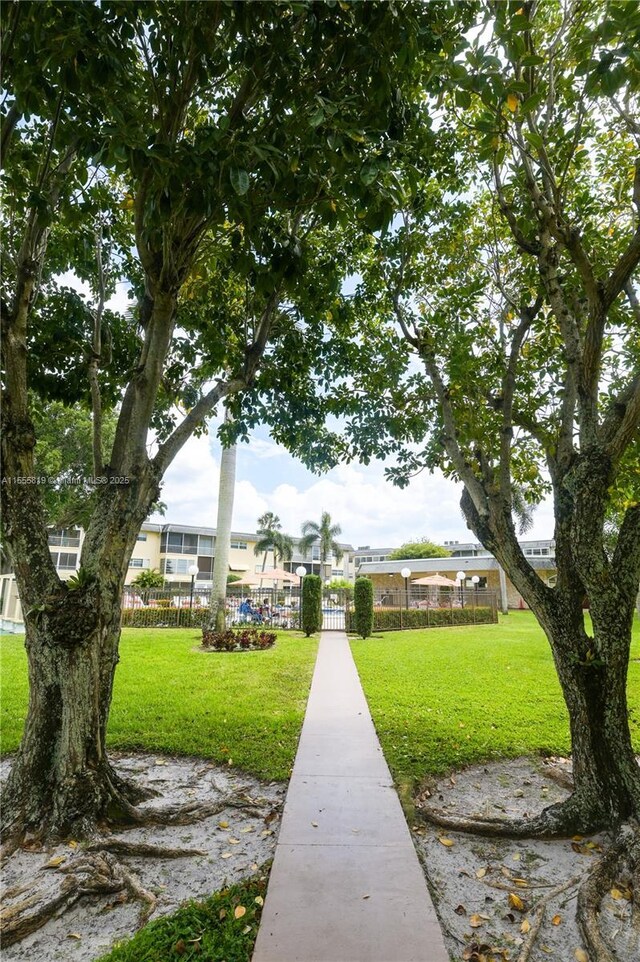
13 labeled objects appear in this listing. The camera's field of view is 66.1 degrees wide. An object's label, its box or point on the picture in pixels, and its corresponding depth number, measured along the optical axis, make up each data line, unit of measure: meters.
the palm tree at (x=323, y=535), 50.87
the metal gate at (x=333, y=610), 22.27
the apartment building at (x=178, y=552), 39.22
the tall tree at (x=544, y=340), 3.71
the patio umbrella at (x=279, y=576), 26.06
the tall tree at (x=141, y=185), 2.74
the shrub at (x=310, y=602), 17.70
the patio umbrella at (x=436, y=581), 27.25
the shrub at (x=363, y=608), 17.47
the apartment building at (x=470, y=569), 35.92
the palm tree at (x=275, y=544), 48.00
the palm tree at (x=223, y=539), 15.56
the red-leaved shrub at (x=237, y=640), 13.53
